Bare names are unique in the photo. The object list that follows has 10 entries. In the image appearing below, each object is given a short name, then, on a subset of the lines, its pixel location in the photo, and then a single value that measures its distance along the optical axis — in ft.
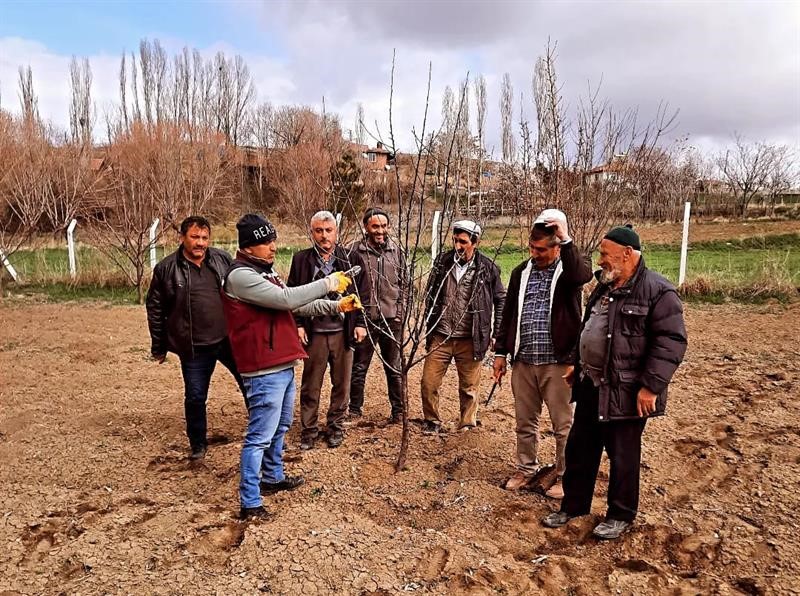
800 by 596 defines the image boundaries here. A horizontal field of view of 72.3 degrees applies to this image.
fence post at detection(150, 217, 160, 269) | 36.76
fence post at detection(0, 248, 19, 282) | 40.68
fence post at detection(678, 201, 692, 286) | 32.73
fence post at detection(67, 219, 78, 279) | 40.50
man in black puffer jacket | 8.61
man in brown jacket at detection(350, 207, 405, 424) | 14.14
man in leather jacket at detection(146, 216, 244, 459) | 12.48
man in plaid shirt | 10.21
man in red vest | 9.46
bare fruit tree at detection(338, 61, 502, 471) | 9.85
